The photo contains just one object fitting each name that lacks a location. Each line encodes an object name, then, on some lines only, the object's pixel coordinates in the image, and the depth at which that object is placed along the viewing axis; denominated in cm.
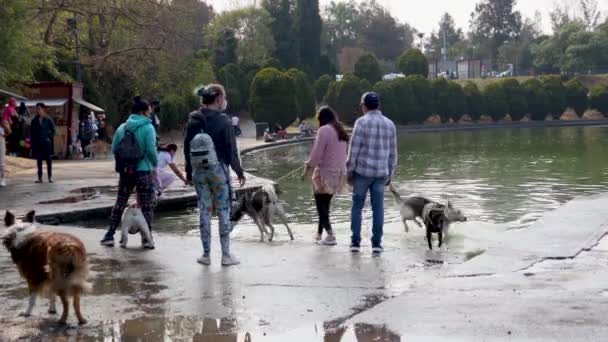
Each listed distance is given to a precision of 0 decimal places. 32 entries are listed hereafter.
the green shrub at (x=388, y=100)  6906
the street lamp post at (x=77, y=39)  3841
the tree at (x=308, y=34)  8825
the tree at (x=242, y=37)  8275
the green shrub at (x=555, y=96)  7631
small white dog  1100
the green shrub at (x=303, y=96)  6602
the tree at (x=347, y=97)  6731
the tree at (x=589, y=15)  12888
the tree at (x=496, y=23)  13438
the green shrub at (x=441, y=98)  7162
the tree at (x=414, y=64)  8312
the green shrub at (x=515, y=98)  7444
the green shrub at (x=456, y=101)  7219
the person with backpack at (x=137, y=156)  1065
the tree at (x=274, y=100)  6022
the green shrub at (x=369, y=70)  7706
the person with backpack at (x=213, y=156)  964
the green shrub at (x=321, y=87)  7812
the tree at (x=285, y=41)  8856
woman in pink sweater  1155
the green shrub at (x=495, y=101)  7425
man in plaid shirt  1050
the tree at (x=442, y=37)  16162
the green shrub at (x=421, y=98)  7075
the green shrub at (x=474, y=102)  7400
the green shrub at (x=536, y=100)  7525
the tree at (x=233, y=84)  7156
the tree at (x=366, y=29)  12788
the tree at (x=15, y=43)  2464
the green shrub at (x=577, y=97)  7775
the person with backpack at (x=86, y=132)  3444
